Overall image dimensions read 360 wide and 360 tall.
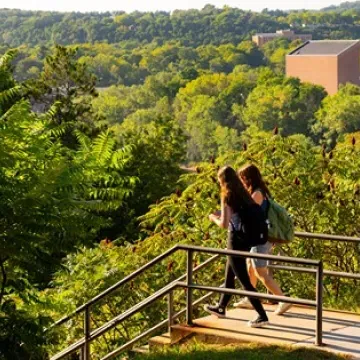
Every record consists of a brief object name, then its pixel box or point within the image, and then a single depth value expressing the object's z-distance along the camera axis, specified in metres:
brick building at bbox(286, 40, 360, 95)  172.00
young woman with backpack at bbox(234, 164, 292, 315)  9.76
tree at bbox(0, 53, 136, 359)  9.68
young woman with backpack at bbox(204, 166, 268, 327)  9.46
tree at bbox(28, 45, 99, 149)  37.38
